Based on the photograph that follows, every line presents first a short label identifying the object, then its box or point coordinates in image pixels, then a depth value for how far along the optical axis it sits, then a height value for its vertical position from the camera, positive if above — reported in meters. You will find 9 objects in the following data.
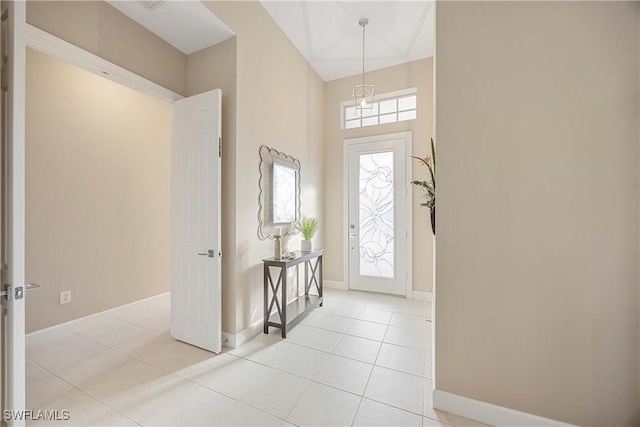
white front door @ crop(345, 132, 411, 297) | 3.90 -0.04
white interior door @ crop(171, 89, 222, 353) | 2.33 -0.10
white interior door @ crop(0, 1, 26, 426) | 1.30 +0.02
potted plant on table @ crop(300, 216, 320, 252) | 3.33 -0.29
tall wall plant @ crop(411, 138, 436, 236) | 2.10 +0.10
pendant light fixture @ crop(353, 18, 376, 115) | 4.05 +1.87
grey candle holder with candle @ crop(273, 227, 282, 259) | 2.85 -0.38
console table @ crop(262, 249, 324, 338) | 2.66 -1.04
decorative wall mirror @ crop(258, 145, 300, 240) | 2.86 +0.23
